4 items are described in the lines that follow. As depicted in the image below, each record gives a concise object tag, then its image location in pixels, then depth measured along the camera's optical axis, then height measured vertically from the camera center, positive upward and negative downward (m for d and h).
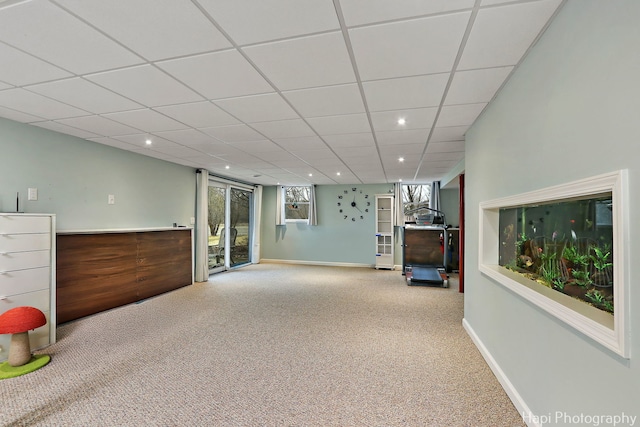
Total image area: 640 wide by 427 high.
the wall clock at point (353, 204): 8.05 +0.41
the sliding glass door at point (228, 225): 6.80 -0.17
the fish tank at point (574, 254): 1.08 -0.21
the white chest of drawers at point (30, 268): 2.64 -0.49
